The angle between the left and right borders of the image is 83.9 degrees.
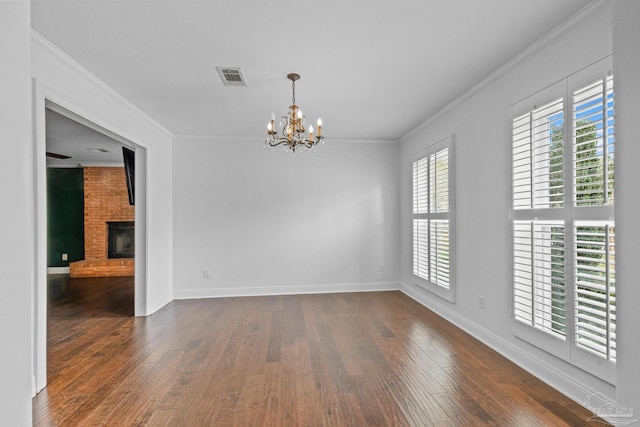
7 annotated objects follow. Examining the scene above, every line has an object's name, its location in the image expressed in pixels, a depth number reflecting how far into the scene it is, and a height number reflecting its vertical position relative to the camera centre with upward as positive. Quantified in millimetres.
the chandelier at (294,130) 3316 +787
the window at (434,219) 4250 -90
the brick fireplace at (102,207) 7715 +136
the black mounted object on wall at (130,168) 4968 +643
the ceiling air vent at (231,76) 3193 +1286
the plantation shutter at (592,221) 2150 -49
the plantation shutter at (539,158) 2580 +421
